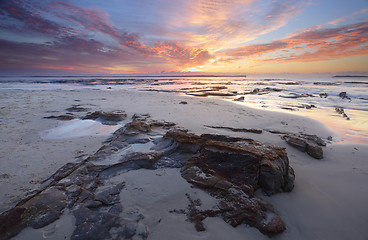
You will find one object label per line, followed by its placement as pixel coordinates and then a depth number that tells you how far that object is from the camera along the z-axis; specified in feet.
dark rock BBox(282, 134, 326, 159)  15.56
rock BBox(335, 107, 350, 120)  32.37
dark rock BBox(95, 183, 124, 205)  9.08
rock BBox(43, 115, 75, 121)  27.76
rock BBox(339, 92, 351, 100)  63.52
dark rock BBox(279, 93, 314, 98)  63.52
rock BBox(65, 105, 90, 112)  33.94
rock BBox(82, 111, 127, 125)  26.99
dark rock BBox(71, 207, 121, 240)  7.16
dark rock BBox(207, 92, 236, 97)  65.77
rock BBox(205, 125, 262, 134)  21.33
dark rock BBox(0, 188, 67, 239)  7.22
